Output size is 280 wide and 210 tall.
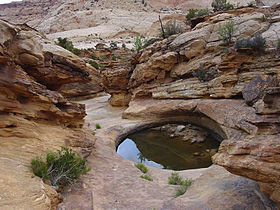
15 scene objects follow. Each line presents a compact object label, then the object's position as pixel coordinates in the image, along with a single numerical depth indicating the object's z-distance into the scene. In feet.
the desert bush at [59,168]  15.38
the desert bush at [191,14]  97.29
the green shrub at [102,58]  121.90
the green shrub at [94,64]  104.03
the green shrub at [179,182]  18.03
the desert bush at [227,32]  45.16
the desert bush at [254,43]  38.04
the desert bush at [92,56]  124.32
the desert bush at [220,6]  91.09
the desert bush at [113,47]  137.41
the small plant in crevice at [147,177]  21.83
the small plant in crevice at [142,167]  25.03
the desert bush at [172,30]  74.74
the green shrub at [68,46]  113.70
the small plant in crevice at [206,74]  44.74
